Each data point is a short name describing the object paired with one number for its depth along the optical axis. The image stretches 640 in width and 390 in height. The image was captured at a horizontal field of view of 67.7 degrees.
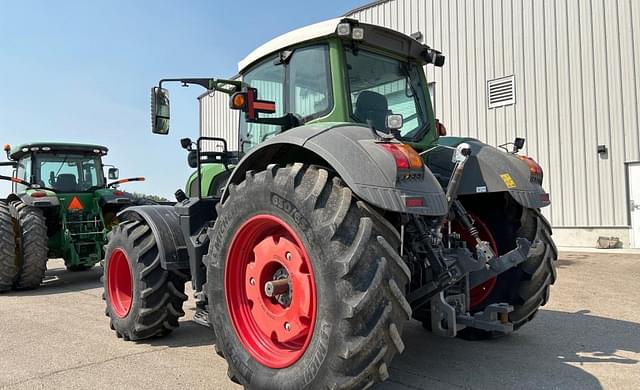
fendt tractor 2.50
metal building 11.15
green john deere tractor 7.78
